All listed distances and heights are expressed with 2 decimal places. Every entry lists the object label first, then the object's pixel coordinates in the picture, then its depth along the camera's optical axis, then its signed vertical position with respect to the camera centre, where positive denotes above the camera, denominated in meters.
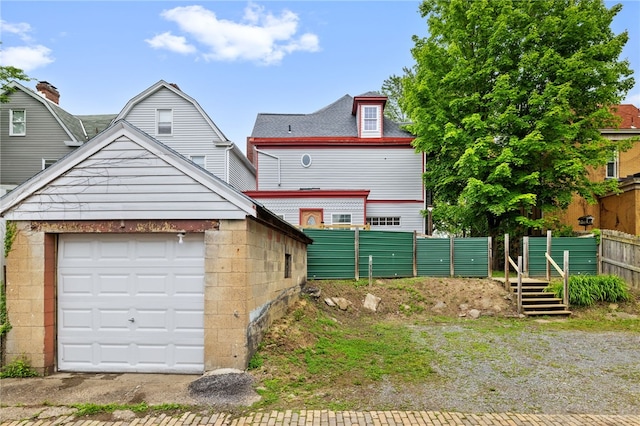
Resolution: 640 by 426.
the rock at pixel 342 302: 11.62 -2.58
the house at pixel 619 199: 16.47 +1.10
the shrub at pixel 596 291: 11.60 -2.20
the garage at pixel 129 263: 6.12 -0.69
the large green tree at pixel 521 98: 15.23 +5.41
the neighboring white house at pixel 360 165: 19.50 +3.10
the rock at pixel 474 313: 11.48 -2.89
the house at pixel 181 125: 19.17 +5.20
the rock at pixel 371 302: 11.96 -2.64
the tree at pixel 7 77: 19.14 +7.73
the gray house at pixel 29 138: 19.89 +4.65
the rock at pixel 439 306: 12.09 -2.78
